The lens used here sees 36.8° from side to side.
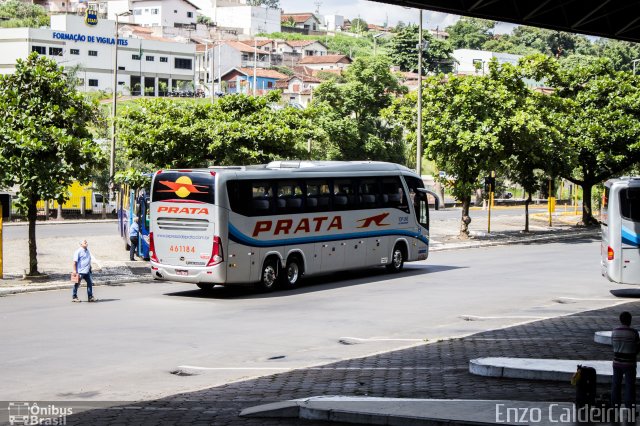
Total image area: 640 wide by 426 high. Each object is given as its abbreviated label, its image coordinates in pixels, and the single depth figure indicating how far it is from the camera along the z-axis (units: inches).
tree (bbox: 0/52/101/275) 1095.0
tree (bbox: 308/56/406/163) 2819.9
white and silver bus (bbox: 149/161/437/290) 1013.8
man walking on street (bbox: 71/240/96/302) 972.6
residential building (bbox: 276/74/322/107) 5851.4
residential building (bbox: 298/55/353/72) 7234.3
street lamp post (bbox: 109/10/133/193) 2131.9
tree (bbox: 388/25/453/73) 6353.3
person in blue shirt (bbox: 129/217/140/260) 1364.4
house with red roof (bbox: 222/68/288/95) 5880.9
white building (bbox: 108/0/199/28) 7598.4
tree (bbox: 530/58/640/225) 2096.5
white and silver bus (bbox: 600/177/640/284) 1051.3
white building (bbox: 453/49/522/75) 7078.7
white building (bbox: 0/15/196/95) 4603.8
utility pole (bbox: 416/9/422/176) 1748.0
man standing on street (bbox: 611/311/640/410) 471.8
